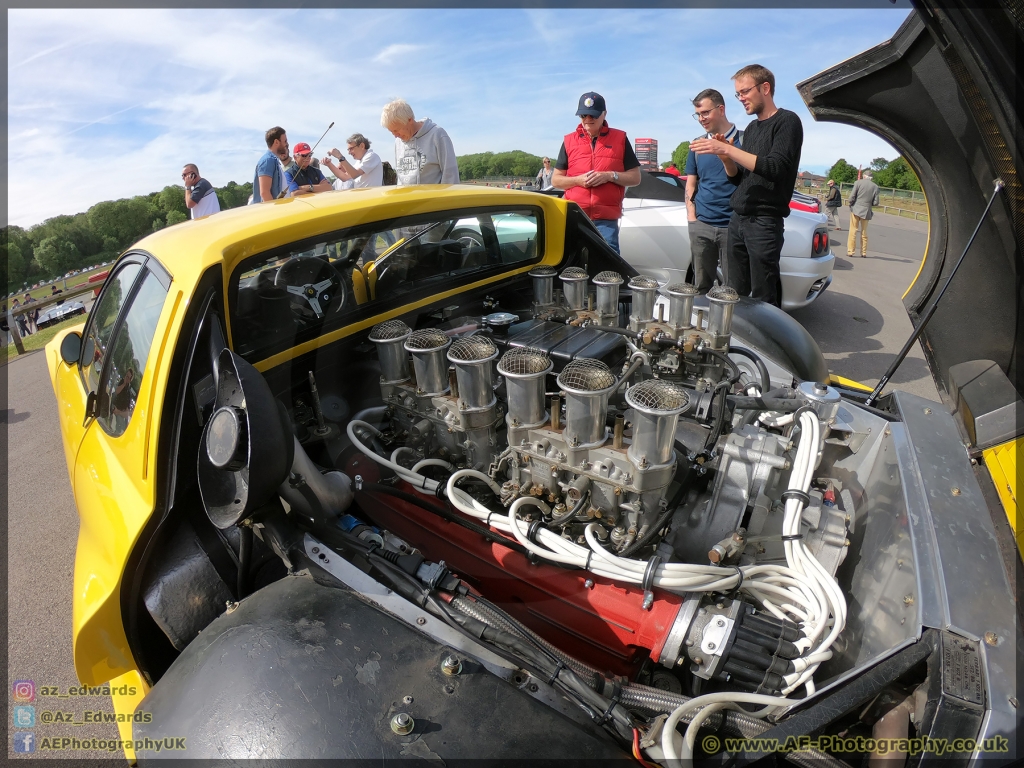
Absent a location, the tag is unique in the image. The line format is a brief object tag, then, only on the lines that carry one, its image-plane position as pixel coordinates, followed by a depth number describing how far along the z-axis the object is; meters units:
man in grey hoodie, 5.20
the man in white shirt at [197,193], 7.72
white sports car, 5.71
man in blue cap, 4.82
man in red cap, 6.56
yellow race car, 1.26
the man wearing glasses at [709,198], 4.95
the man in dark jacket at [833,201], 14.55
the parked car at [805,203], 6.40
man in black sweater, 4.03
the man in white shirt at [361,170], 6.77
